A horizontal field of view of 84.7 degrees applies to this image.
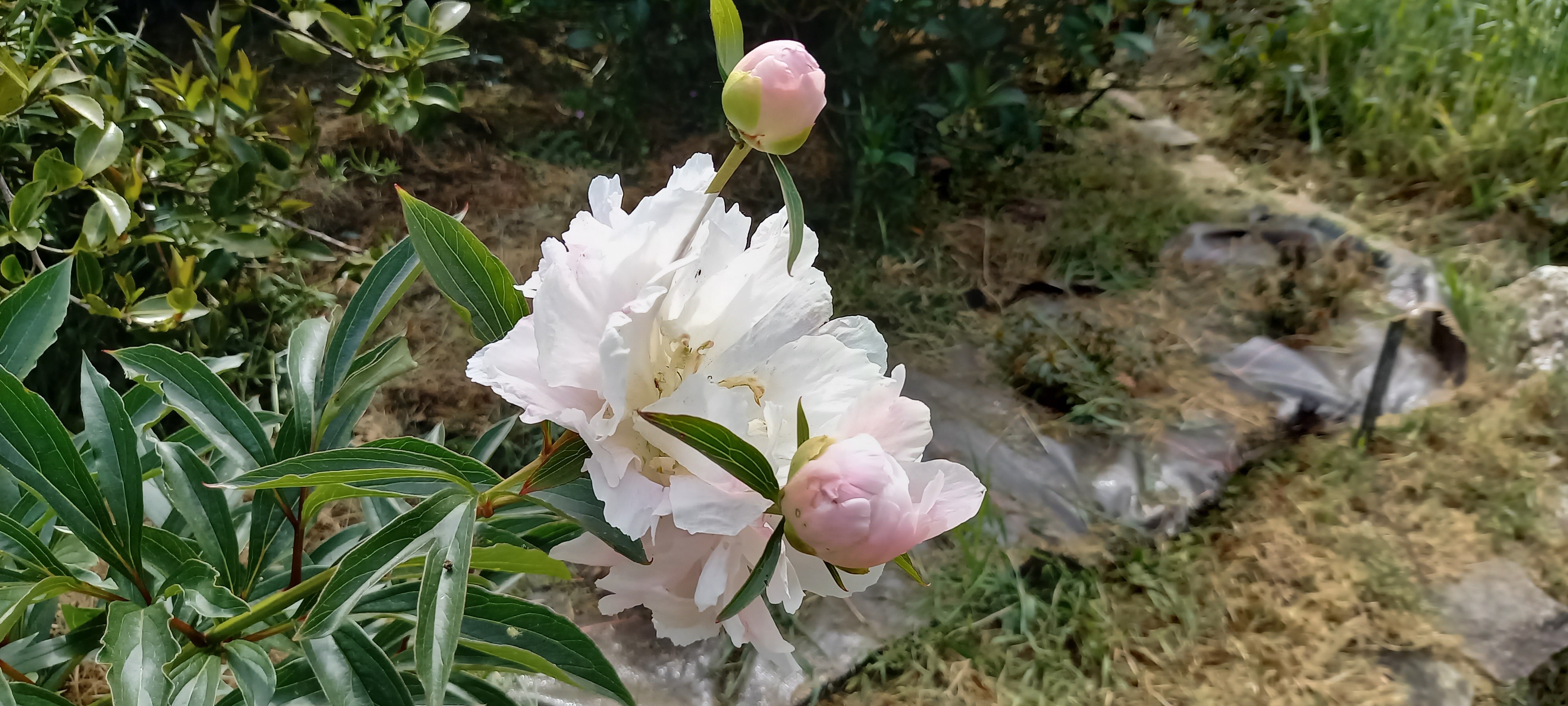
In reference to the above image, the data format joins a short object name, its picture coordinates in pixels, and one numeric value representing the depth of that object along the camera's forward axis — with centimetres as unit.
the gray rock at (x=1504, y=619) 138
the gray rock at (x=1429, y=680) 133
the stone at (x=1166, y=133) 242
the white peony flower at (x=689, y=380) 33
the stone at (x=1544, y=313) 183
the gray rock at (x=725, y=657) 127
